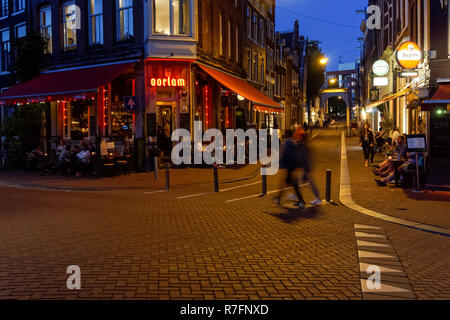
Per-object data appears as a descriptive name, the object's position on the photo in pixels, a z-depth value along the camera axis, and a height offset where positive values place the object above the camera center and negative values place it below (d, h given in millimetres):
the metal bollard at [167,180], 12632 -1012
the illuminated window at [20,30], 23000 +6427
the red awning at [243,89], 19531 +2864
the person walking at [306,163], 10234 -435
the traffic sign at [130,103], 16391 +1689
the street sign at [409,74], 16609 +2697
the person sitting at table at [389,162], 13869 -610
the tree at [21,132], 19250 +785
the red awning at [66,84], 17016 +2752
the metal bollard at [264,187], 11698 -1147
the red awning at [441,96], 13289 +1520
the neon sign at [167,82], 17975 +2724
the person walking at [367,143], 19578 +37
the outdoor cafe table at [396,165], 13133 -665
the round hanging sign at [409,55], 16842 +3482
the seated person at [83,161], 15867 -491
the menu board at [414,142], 11984 +35
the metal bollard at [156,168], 15052 -746
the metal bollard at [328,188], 10687 -1098
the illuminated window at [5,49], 24367 +5675
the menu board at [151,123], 18000 +1000
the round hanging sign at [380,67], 26500 +4729
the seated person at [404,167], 12516 -707
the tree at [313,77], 76312 +12169
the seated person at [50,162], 16769 -542
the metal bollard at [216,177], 12408 -913
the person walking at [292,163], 10156 -429
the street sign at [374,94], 34475 +4013
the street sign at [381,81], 26203 +3834
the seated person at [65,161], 16188 -489
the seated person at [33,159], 18000 -441
